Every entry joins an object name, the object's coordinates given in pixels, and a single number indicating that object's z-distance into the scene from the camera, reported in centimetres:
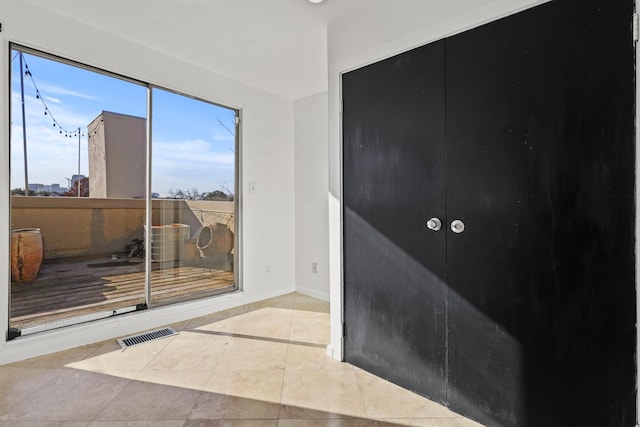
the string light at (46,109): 236
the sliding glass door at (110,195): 241
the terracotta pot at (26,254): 234
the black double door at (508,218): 132
